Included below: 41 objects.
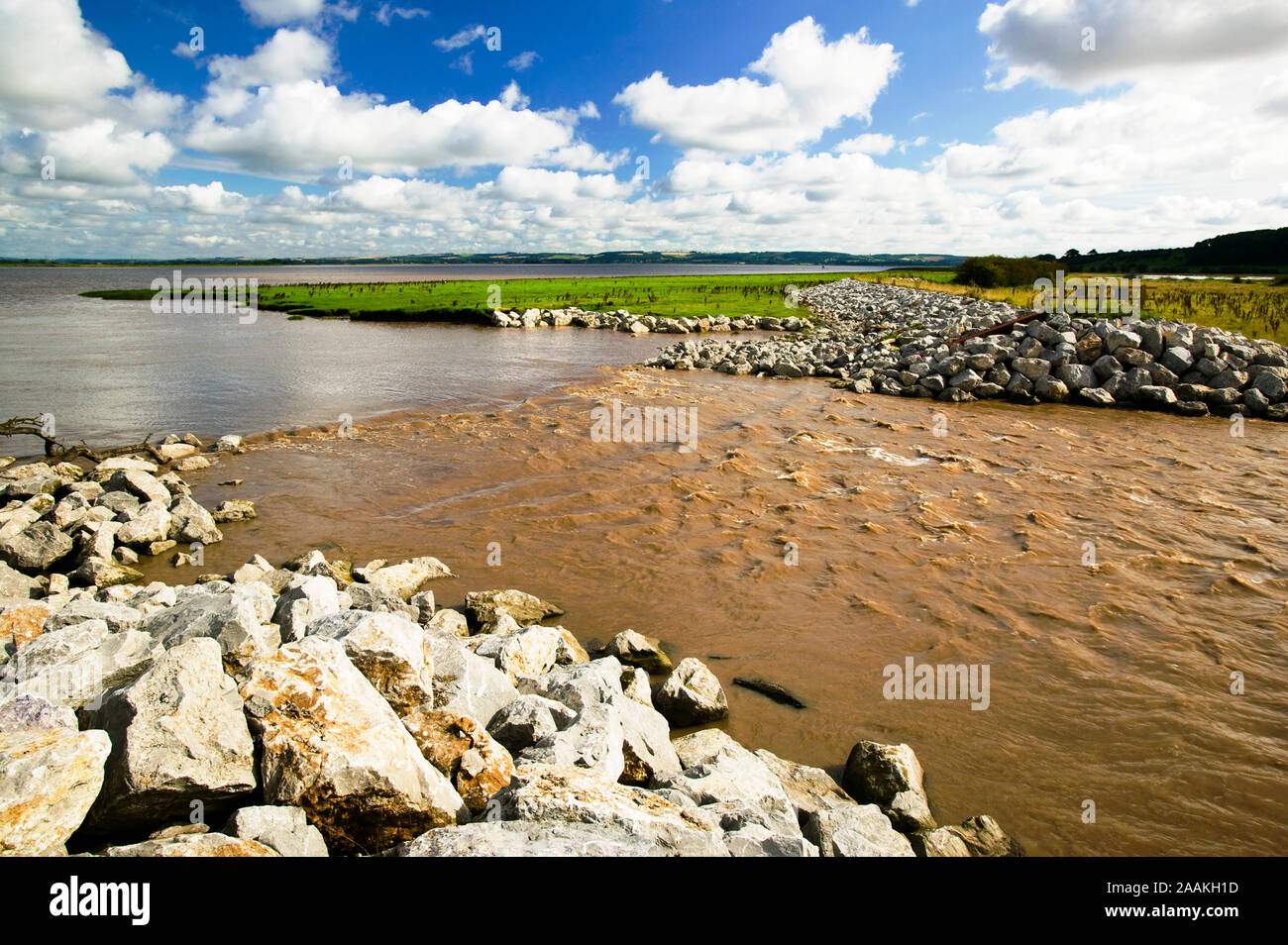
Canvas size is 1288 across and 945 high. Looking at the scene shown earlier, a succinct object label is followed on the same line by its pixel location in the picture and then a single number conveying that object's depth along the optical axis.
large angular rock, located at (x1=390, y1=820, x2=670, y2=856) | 3.60
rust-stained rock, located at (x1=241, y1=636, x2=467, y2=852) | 4.13
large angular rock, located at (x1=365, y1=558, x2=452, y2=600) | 9.38
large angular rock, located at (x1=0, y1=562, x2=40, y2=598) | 8.70
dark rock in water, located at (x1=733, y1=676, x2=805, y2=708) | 7.25
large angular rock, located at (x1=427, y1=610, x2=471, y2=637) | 8.02
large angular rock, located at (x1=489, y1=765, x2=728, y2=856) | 3.95
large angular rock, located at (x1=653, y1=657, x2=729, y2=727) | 6.84
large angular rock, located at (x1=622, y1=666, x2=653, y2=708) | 6.66
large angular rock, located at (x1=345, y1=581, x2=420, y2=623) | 7.77
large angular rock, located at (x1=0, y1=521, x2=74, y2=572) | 9.97
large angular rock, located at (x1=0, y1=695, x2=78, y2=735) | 4.24
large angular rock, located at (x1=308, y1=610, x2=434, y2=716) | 5.34
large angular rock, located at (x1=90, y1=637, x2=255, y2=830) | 4.05
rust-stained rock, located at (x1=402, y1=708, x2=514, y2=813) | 4.67
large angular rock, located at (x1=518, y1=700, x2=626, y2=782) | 4.94
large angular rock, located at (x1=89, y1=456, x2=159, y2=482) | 13.91
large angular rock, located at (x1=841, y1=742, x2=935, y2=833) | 5.47
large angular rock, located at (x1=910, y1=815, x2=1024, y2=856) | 5.01
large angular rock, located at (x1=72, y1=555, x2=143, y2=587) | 9.64
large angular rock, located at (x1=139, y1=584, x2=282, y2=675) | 5.57
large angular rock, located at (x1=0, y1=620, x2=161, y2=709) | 5.04
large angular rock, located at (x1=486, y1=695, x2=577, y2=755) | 5.42
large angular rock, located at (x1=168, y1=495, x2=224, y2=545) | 11.38
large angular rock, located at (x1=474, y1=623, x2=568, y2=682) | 6.75
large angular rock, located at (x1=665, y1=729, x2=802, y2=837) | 4.71
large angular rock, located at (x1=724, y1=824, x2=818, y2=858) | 4.11
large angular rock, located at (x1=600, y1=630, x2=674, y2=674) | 7.71
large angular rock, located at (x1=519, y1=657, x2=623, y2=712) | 6.00
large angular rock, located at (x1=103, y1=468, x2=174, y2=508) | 12.48
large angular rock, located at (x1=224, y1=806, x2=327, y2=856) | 3.85
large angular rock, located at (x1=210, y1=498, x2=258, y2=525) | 12.35
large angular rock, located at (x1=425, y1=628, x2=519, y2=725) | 5.75
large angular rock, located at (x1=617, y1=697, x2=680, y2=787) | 5.45
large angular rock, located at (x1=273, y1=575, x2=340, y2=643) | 6.57
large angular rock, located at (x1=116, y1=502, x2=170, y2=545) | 10.85
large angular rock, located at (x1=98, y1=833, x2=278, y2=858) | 3.48
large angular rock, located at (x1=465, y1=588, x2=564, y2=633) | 8.63
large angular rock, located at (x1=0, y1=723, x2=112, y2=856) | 3.64
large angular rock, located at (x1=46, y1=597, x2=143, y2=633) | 6.47
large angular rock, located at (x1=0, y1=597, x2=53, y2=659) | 6.36
